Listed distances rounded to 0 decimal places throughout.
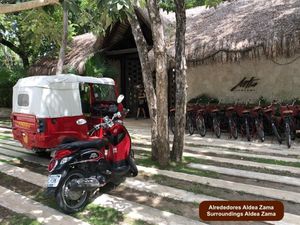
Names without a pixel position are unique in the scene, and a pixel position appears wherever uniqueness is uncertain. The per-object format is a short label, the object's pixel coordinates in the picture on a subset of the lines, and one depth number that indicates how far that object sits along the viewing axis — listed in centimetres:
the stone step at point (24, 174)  691
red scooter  521
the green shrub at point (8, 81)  2042
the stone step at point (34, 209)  495
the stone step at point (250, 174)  630
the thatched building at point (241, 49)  1065
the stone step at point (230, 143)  909
